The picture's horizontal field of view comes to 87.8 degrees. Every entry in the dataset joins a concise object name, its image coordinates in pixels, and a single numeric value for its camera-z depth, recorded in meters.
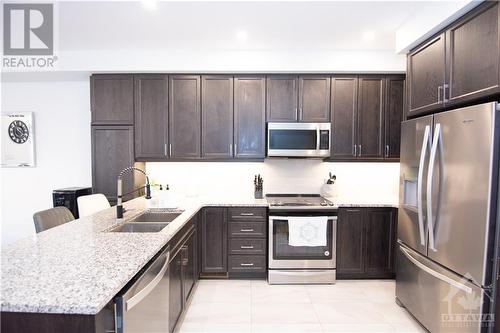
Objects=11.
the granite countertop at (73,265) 0.92
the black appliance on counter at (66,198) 3.18
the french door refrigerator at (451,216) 1.54
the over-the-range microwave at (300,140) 3.13
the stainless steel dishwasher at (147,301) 1.08
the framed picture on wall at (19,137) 3.61
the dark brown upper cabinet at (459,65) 1.59
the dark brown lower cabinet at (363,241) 2.99
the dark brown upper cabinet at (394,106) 3.20
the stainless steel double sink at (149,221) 2.04
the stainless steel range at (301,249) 2.88
